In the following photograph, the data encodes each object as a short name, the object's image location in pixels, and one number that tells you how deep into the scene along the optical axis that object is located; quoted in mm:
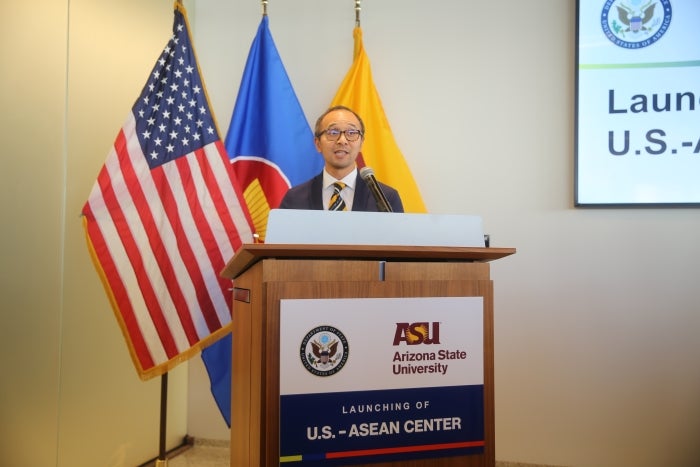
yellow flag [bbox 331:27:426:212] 2779
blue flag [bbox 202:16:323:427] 2809
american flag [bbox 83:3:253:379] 2264
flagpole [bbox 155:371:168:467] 2396
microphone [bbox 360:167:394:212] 1485
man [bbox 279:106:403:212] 2232
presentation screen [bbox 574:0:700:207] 2658
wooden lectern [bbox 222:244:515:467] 1175
